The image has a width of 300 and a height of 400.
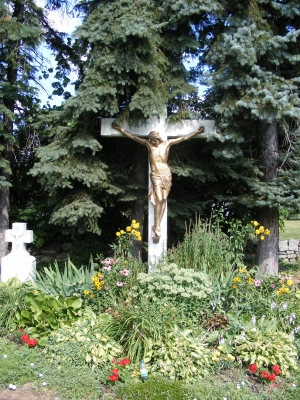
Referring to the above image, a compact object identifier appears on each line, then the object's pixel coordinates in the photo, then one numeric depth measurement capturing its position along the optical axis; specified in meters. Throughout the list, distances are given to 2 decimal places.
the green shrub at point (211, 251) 5.01
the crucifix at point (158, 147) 5.79
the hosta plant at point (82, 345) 3.70
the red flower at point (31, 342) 3.97
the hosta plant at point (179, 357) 3.53
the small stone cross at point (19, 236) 5.98
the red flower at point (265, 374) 3.44
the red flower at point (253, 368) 3.52
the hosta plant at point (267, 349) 3.67
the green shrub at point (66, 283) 4.72
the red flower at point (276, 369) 3.54
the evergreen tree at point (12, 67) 6.38
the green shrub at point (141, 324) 3.73
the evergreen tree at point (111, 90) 5.76
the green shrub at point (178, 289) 4.11
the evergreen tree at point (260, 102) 5.49
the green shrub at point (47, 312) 4.20
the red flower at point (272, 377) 3.47
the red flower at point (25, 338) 4.00
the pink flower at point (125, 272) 4.47
